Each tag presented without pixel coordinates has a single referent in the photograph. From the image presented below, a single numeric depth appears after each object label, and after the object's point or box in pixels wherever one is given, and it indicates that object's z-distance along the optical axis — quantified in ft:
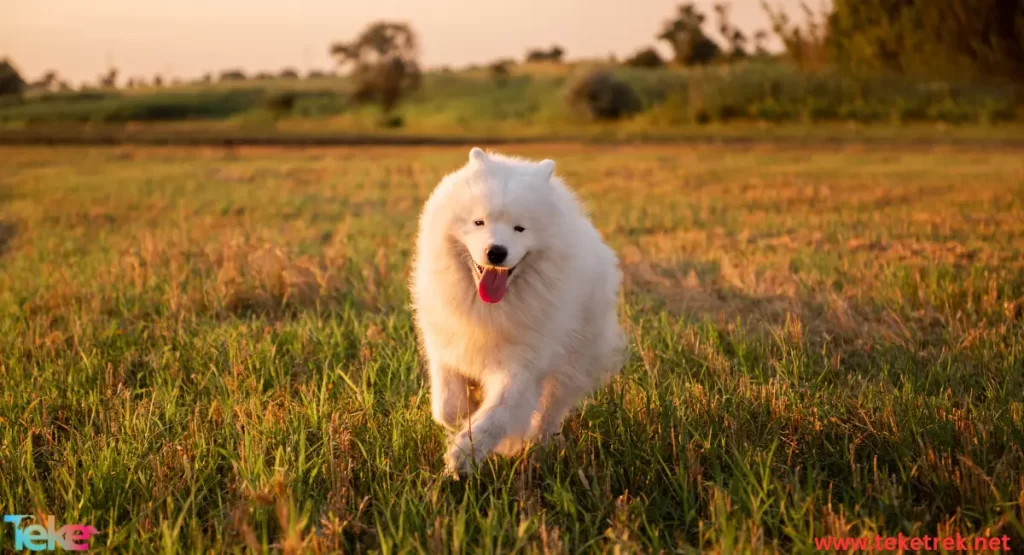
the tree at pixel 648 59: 191.83
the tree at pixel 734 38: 133.69
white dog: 10.32
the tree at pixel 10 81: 186.12
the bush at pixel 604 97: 125.49
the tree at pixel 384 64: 173.58
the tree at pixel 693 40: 172.65
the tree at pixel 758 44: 94.09
